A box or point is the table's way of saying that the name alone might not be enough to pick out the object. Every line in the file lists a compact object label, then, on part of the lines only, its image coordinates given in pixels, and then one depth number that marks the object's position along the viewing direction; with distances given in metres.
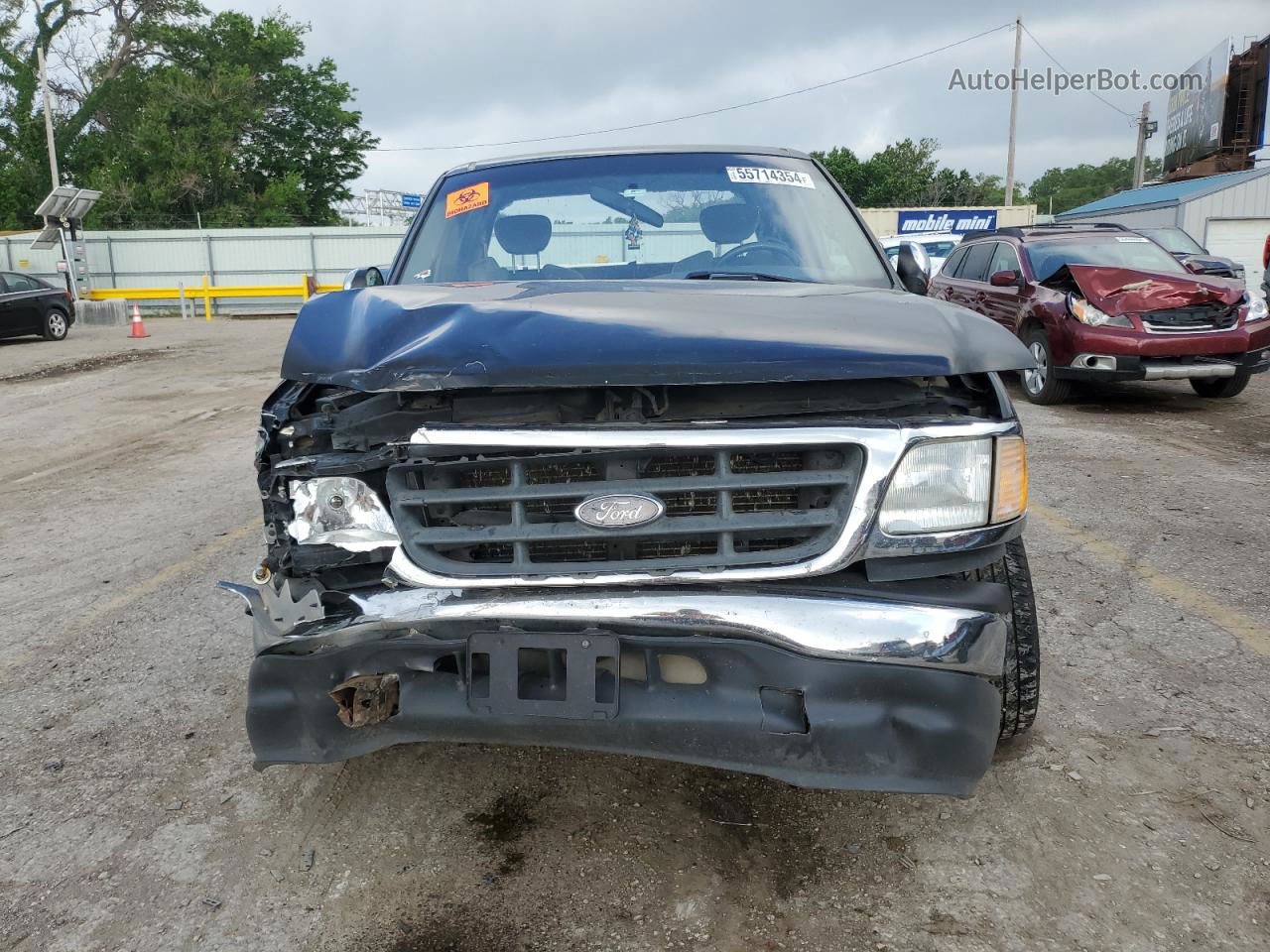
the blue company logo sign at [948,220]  33.06
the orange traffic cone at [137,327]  18.48
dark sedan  16.52
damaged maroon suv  8.40
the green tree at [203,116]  37.25
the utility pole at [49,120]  28.86
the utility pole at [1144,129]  46.72
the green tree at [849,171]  53.25
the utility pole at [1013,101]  34.69
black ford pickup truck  1.93
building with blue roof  24.34
